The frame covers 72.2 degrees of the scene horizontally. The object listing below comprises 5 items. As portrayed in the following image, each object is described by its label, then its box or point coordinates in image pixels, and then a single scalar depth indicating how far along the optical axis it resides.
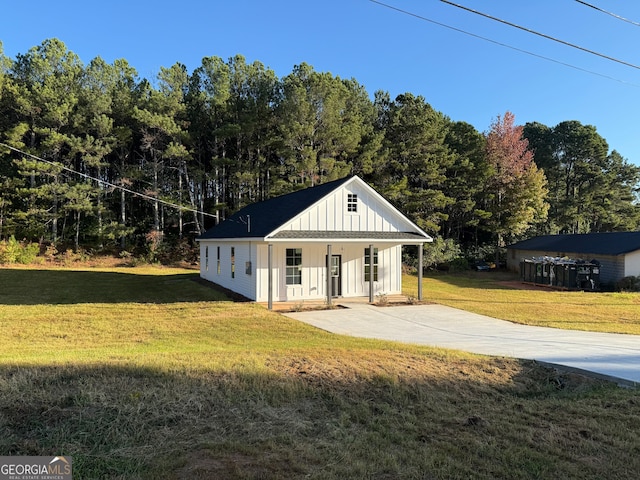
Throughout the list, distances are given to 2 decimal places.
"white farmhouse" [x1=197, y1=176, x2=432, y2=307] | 16.78
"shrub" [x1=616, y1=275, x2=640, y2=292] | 24.81
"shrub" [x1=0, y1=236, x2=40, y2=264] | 30.55
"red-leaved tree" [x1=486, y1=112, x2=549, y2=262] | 39.94
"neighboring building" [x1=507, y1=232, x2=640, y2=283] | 25.39
